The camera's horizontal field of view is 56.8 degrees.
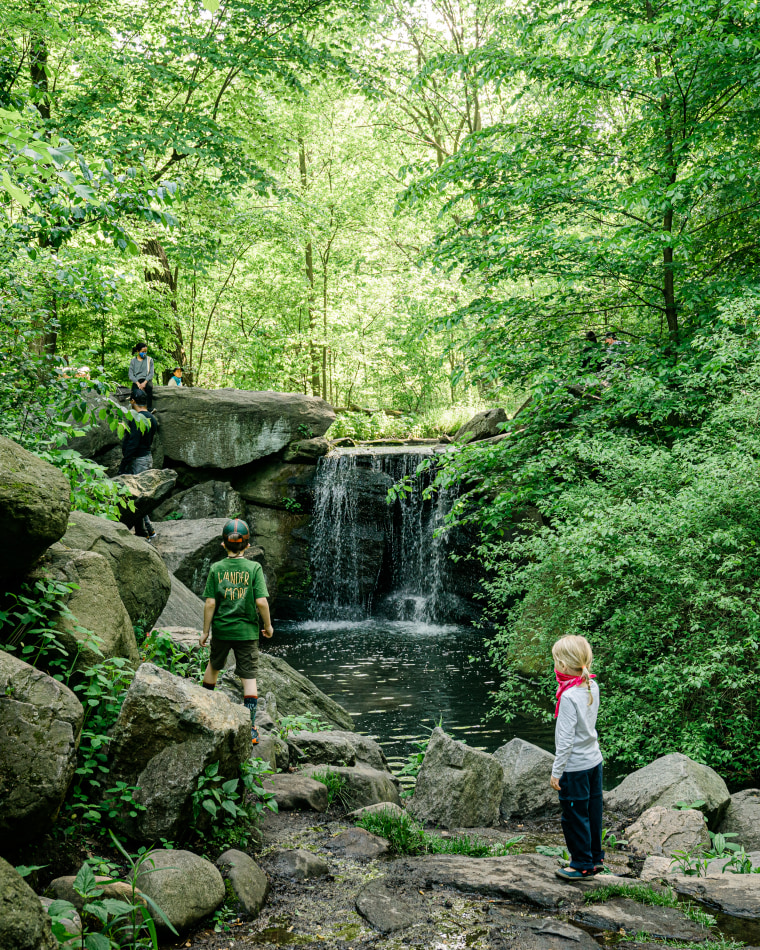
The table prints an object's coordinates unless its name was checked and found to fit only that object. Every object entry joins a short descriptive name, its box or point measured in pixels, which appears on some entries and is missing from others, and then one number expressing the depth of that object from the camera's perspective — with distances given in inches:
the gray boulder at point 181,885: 122.0
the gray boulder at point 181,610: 308.1
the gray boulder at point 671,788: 213.8
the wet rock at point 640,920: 127.4
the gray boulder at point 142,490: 395.5
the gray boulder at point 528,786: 225.0
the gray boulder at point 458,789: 214.5
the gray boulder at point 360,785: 208.4
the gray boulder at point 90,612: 160.9
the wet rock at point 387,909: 131.9
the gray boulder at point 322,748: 228.5
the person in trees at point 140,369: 473.4
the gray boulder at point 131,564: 228.1
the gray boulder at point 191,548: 514.3
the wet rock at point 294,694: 284.8
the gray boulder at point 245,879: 135.4
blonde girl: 155.3
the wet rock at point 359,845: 167.3
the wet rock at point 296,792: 188.5
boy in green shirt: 209.5
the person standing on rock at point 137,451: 484.7
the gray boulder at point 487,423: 603.2
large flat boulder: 646.5
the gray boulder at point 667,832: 189.2
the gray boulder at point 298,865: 151.9
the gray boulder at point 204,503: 650.8
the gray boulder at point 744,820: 212.2
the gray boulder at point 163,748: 142.5
